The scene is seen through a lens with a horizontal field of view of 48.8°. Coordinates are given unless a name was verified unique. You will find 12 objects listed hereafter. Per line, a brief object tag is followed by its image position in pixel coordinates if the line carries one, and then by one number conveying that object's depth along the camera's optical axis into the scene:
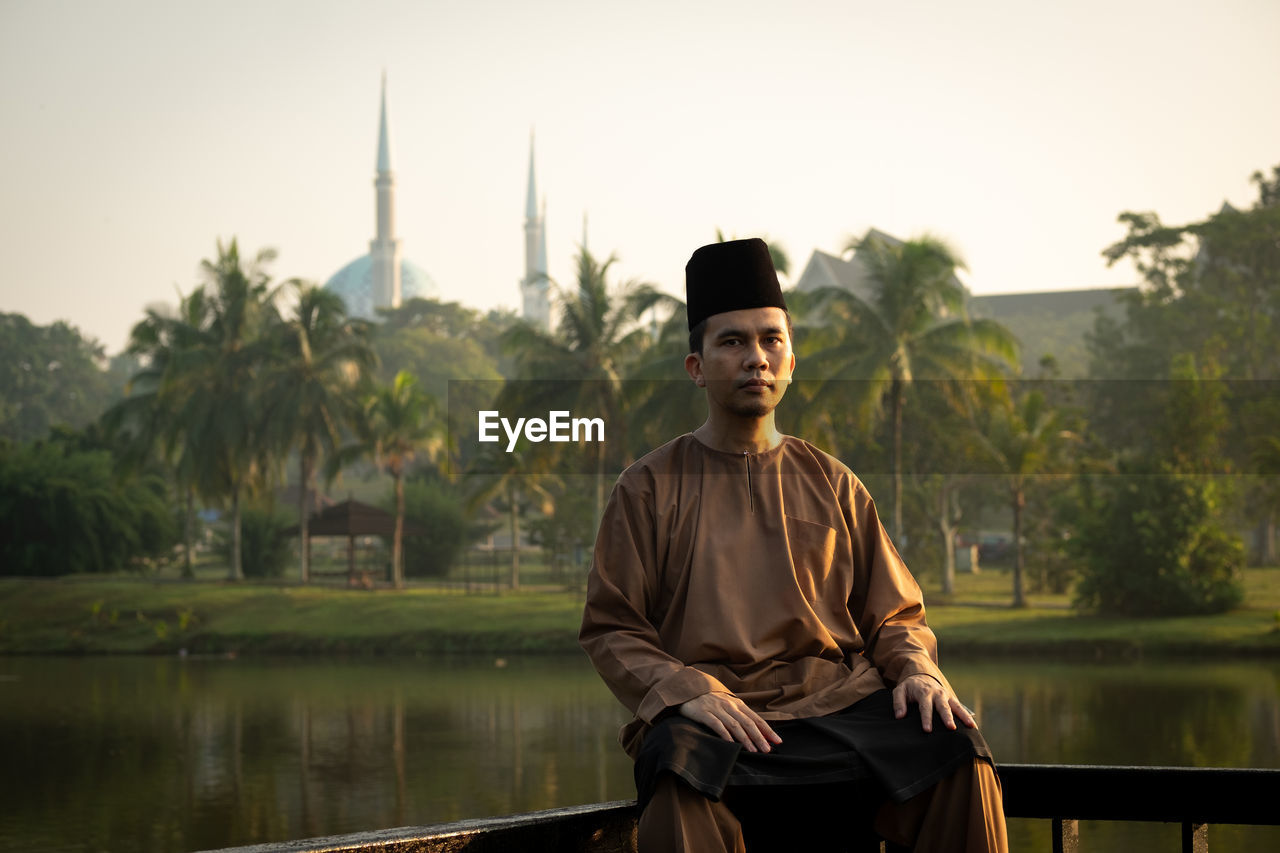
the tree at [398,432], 31.20
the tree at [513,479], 29.52
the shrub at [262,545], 34.69
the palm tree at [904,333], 25.38
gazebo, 30.77
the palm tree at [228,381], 31.94
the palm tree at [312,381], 31.55
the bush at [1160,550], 25.11
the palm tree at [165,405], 32.47
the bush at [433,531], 34.53
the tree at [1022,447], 26.38
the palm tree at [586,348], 28.25
